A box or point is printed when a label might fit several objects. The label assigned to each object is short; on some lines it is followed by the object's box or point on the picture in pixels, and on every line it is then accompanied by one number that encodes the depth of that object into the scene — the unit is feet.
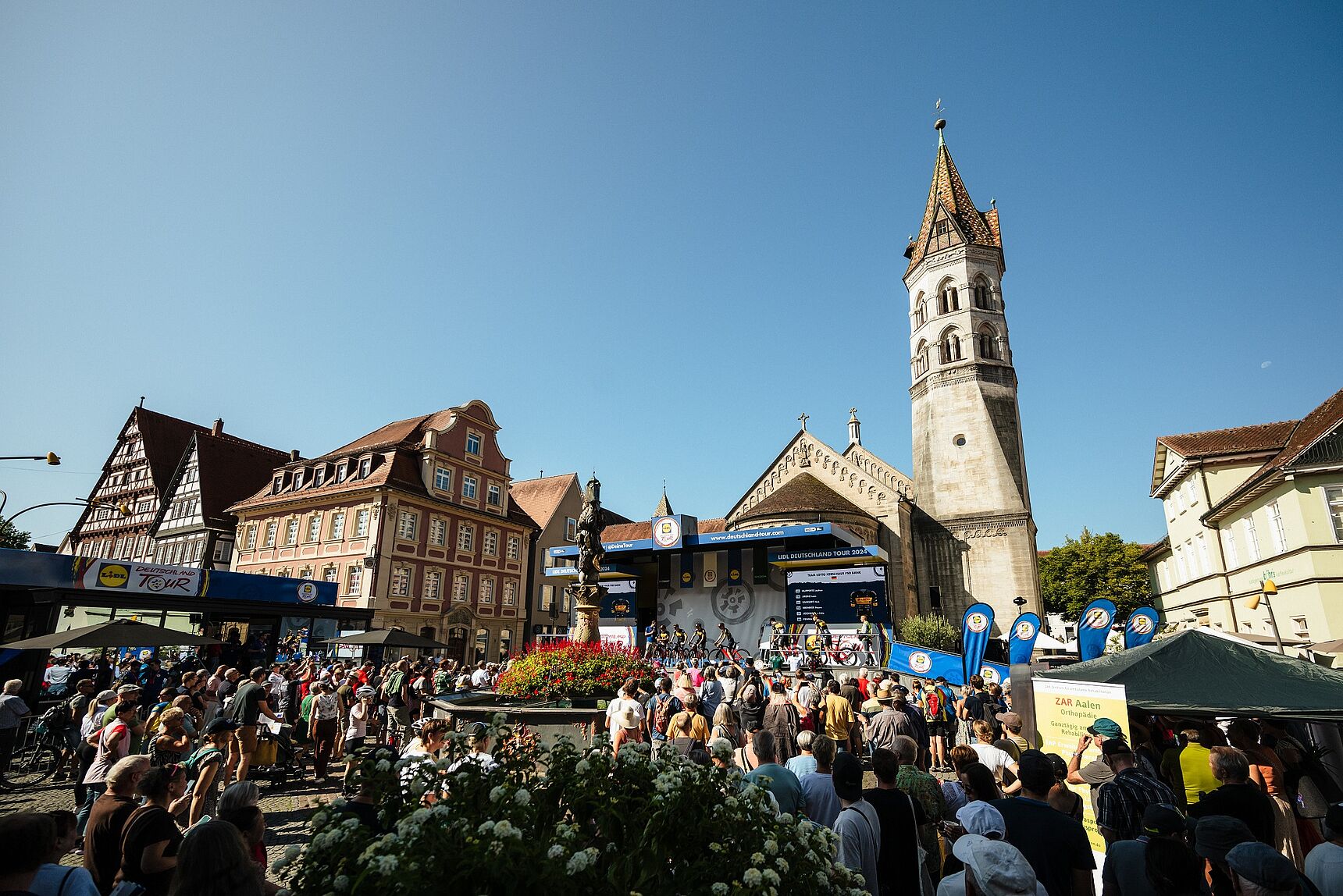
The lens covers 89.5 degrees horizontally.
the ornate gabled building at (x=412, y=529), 106.83
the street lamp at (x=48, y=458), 53.31
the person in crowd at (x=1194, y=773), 20.85
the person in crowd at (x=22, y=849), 9.95
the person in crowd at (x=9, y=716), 33.55
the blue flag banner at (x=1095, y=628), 49.08
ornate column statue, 48.39
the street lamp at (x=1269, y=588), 47.42
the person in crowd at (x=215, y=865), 9.57
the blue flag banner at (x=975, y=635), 56.44
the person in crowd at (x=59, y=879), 10.77
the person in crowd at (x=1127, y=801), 15.87
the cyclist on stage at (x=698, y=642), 107.65
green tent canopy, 22.81
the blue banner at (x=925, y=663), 60.34
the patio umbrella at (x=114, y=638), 43.55
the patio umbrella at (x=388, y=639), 67.97
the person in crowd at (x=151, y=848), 12.70
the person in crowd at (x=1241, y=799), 15.42
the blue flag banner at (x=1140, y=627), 45.70
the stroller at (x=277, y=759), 32.76
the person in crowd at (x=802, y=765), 18.19
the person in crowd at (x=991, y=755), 21.80
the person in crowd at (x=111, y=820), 14.03
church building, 112.88
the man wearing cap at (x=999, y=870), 9.70
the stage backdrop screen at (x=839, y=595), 103.14
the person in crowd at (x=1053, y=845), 13.00
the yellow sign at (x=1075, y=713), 22.45
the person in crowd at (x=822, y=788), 16.42
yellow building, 70.38
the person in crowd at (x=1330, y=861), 12.35
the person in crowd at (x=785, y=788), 15.53
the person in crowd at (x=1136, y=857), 12.26
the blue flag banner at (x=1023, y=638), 57.36
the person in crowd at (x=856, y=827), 12.84
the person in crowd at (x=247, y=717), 29.30
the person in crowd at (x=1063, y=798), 17.08
